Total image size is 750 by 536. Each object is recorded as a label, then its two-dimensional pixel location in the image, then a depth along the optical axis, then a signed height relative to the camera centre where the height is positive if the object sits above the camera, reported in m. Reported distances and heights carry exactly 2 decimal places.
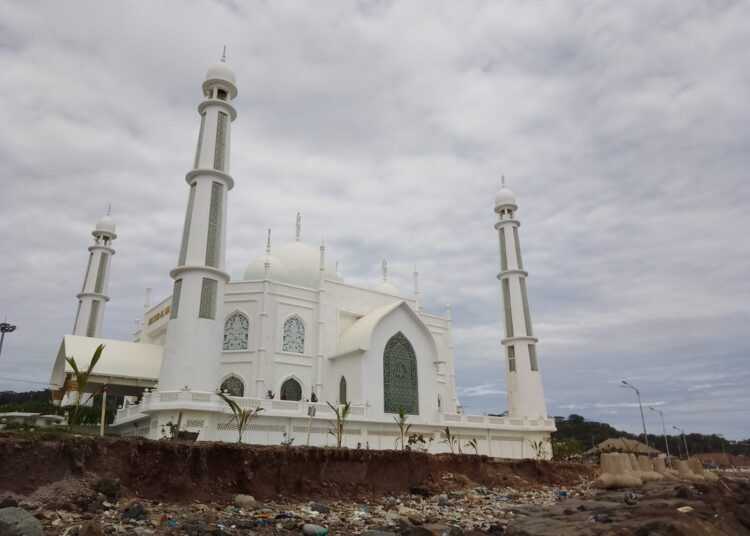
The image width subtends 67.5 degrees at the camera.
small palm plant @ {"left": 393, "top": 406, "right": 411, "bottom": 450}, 24.61 +1.83
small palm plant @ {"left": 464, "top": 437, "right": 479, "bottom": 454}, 26.81 +1.21
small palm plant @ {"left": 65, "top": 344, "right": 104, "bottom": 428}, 12.72 +2.02
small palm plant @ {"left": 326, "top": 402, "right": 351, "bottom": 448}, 22.59 +1.60
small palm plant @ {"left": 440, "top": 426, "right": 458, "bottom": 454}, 27.52 +1.45
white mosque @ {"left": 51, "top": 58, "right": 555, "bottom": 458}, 22.50 +5.83
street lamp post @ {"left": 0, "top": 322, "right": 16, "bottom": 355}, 40.09 +9.76
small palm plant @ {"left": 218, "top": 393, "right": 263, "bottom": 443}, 16.47 +1.83
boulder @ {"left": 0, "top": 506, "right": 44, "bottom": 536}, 7.05 -0.61
